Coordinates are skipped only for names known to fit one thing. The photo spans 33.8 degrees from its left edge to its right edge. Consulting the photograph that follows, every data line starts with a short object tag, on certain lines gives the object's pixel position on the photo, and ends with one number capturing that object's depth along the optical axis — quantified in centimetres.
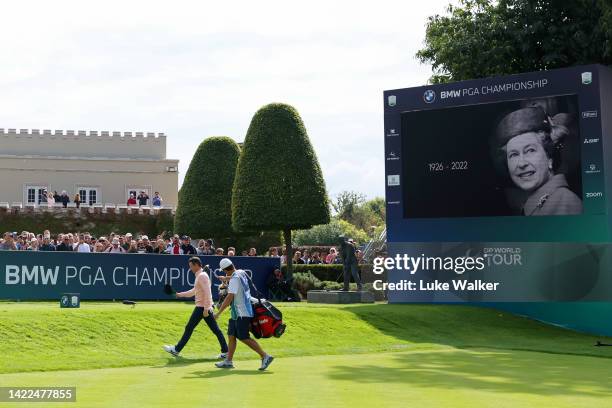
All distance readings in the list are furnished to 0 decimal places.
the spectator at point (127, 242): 3186
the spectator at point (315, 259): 4328
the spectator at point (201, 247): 3547
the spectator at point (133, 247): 3087
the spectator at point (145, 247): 3121
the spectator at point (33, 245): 2882
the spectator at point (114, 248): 2997
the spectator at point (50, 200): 5691
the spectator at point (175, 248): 3175
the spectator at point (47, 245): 2828
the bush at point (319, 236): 7012
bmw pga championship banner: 2584
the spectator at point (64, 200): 5866
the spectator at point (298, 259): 3943
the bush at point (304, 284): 3594
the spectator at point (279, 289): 3241
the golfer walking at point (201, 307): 1859
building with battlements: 7106
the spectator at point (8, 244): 2802
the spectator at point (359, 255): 3764
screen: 2802
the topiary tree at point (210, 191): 4984
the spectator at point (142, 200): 6166
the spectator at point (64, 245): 2875
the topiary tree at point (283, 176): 3781
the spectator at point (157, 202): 5934
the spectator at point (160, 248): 3108
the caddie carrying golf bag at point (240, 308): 1692
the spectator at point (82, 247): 2870
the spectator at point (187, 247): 3166
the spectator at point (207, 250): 3588
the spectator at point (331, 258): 4016
